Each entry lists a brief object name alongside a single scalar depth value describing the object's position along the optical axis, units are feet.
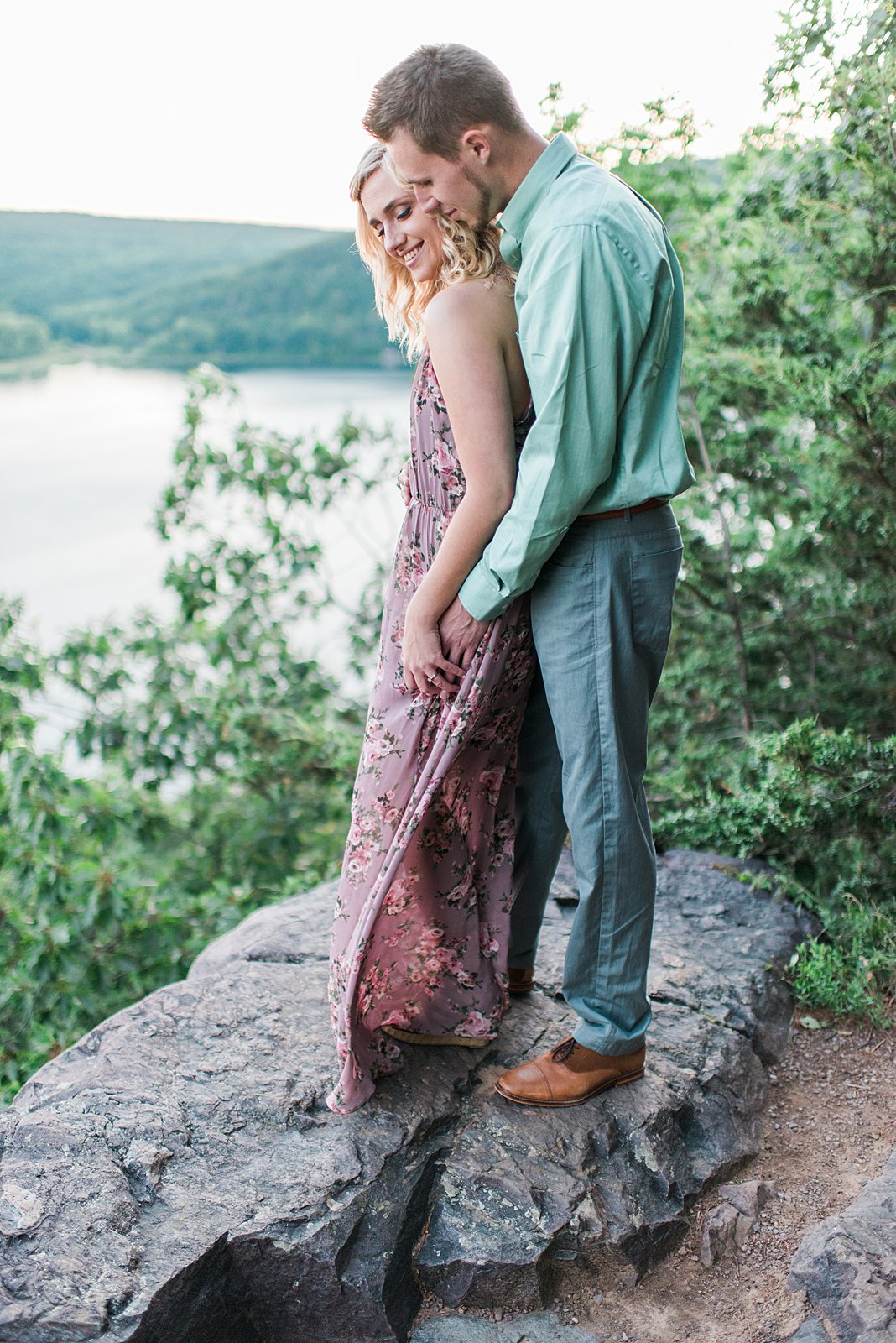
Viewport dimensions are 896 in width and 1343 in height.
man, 5.37
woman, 5.81
